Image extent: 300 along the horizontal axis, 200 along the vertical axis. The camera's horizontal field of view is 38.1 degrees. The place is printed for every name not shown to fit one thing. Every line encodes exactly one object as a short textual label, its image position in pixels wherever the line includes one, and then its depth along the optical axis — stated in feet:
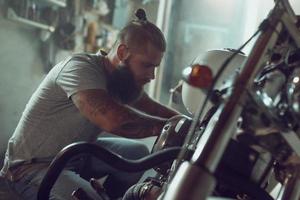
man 3.95
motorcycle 2.03
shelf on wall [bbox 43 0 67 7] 7.43
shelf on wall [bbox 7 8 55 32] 6.83
